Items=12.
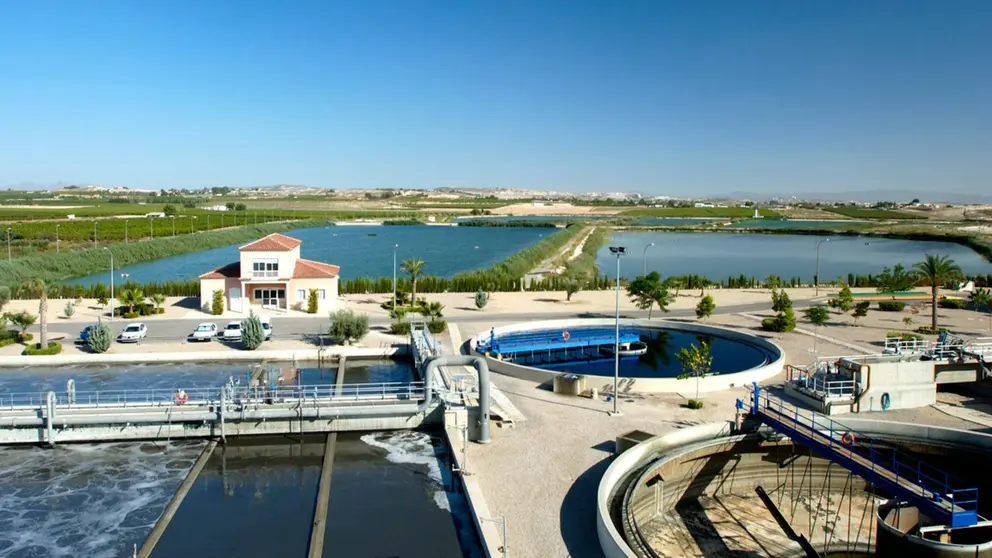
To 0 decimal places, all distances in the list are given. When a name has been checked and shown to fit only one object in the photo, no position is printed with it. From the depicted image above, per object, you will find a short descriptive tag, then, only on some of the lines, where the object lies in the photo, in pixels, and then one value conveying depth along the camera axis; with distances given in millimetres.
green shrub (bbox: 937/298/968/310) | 50397
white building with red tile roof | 43781
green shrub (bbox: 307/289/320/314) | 43938
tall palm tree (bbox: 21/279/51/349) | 33750
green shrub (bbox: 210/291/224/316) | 43031
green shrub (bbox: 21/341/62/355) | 33000
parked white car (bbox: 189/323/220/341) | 36344
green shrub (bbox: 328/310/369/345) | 35531
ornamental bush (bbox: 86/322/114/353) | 33000
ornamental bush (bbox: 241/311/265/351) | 34000
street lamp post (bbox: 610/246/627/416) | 24381
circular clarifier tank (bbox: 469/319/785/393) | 28156
